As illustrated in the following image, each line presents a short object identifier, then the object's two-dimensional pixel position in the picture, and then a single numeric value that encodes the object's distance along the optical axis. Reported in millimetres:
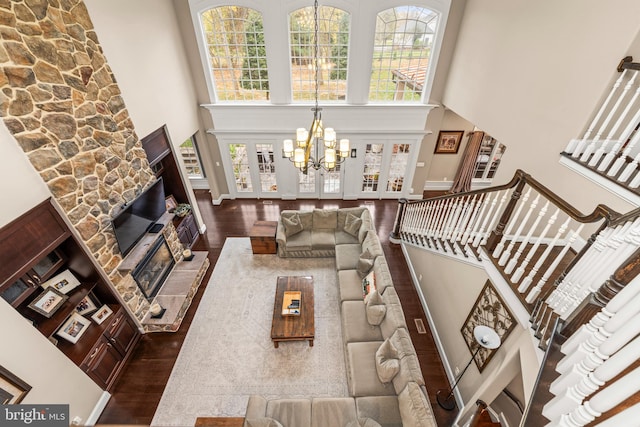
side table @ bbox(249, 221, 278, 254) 6062
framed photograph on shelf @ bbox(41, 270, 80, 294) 3395
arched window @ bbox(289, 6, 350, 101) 5836
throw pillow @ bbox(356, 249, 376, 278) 4949
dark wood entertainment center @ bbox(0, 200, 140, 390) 2764
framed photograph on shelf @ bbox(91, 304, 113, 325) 3824
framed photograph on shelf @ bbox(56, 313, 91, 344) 3443
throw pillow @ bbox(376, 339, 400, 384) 3401
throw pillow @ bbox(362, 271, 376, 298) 4615
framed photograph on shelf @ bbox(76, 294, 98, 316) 3707
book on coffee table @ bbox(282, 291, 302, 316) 4543
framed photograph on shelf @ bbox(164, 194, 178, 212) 6057
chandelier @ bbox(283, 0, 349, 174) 3713
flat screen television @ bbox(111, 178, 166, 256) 4043
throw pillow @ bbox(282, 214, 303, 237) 6093
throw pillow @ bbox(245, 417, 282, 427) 2941
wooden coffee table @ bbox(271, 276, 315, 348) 4320
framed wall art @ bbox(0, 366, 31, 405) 2535
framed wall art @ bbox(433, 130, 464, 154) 7551
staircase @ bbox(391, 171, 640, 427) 1147
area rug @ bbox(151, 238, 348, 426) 3844
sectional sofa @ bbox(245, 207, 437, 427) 3131
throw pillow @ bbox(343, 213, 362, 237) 6086
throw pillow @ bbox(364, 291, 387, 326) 4109
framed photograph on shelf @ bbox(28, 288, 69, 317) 3187
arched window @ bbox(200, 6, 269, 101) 5895
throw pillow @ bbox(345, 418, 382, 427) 2921
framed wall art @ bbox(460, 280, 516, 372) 2881
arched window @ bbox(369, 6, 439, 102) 5805
